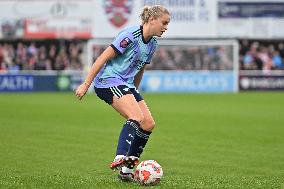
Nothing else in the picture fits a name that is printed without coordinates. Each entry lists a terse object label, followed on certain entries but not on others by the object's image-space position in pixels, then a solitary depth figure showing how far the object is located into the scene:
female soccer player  19.34
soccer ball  19.27
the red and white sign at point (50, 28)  79.62
